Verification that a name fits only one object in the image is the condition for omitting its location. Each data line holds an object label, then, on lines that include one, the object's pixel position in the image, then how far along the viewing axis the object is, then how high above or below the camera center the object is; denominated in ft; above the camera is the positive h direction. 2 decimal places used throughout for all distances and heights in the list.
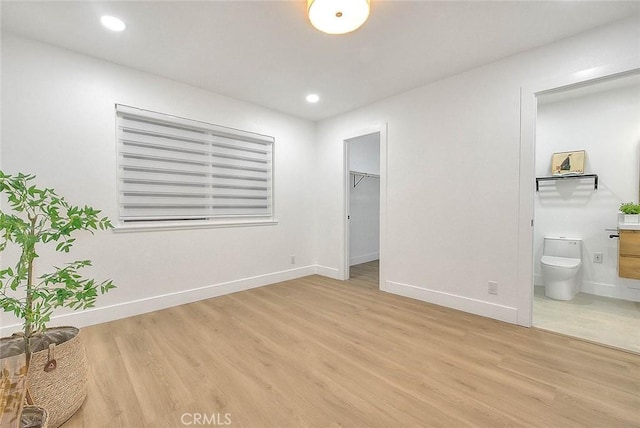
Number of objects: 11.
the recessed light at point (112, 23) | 6.69 +4.87
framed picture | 11.06 +2.08
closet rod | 17.09 +2.35
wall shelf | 10.80 +1.45
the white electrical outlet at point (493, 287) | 8.63 -2.49
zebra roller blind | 9.15 +1.63
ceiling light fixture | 5.40 +4.19
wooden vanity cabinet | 9.25 -1.53
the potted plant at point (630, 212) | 9.39 -0.03
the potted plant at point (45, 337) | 4.10 -2.27
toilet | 10.00 -2.07
